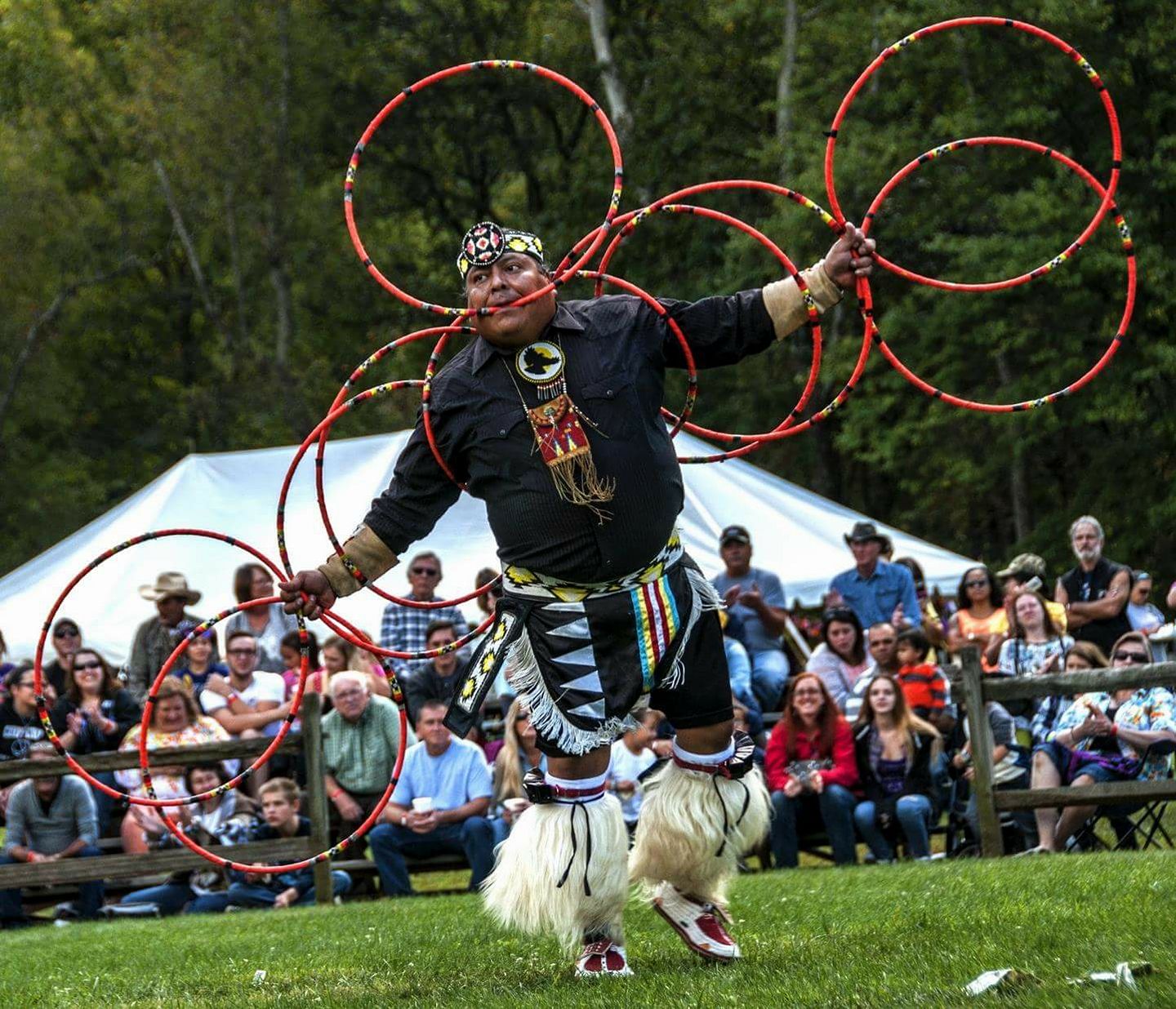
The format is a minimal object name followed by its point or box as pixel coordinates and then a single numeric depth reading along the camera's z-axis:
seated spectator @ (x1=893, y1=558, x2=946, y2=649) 14.13
